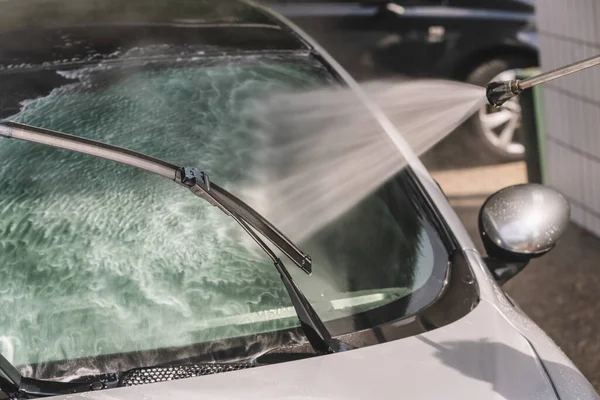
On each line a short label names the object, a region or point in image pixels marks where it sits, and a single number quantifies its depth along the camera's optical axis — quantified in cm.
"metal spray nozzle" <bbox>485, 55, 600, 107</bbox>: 349
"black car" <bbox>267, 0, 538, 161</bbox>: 775
